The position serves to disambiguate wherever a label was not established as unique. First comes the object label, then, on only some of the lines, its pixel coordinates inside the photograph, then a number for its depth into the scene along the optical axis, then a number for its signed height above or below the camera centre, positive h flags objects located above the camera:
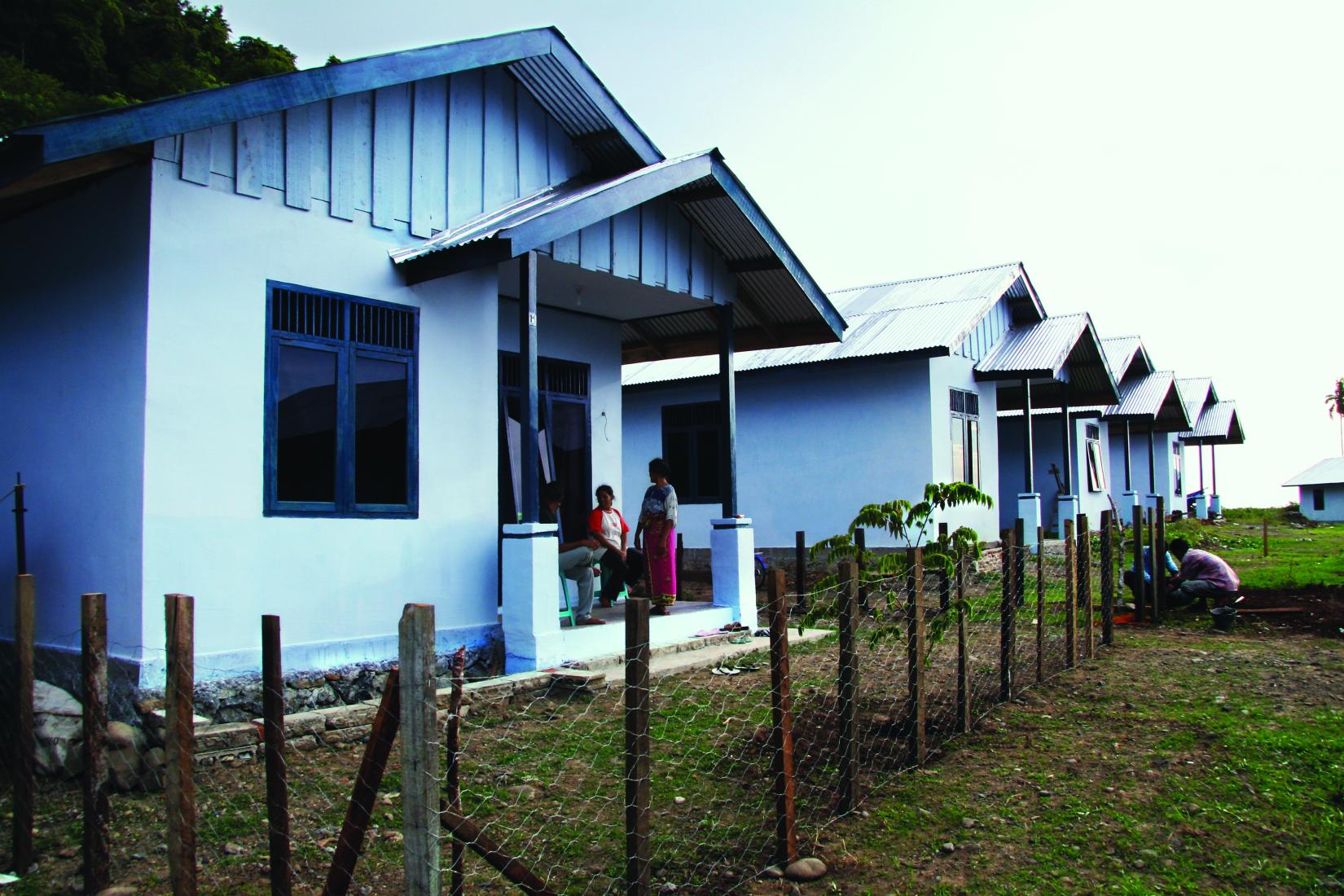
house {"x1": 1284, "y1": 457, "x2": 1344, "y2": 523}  46.50 +0.01
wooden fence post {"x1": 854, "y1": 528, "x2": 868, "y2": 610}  6.17 -0.40
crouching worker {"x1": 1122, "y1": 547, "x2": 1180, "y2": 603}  11.85 -0.96
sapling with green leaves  6.17 -0.38
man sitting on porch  9.16 -0.60
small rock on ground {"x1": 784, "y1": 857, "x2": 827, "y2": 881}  4.41 -1.63
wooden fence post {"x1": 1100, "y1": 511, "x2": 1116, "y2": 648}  9.62 -0.86
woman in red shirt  9.84 -0.39
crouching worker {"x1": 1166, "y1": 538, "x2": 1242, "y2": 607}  11.68 -1.03
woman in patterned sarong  9.94 -0.33
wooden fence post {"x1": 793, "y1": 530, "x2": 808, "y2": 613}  12.48 -0.91
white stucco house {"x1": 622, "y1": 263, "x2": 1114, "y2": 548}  16.52 +1.64
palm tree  67.81 +6.15
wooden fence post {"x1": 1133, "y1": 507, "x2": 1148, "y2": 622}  11.52 -0.86
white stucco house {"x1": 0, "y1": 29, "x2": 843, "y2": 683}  6.60 +1.30
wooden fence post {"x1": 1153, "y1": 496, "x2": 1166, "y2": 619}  11.61 -0.90
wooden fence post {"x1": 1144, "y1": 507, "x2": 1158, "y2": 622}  11.63 -0.96
